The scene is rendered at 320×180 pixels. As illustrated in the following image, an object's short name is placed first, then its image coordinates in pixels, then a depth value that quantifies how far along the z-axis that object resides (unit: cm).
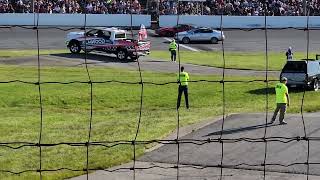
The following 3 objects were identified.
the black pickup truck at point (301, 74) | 3000
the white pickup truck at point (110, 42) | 4000
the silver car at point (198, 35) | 5222
